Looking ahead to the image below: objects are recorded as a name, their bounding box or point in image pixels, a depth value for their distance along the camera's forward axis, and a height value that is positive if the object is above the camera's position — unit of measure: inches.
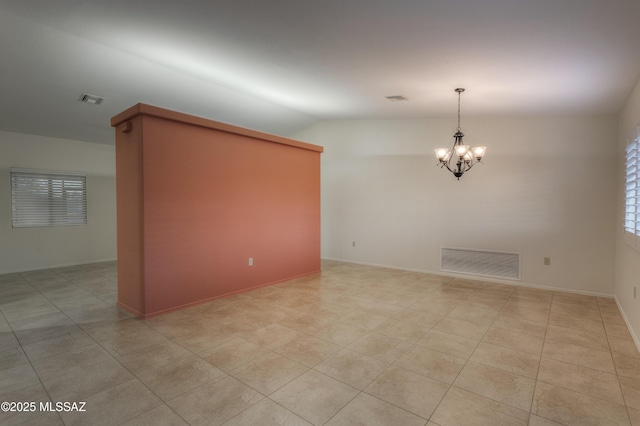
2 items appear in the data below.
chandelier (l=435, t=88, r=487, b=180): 163.6 +28.3
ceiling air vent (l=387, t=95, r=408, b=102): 180.3 +62.4
